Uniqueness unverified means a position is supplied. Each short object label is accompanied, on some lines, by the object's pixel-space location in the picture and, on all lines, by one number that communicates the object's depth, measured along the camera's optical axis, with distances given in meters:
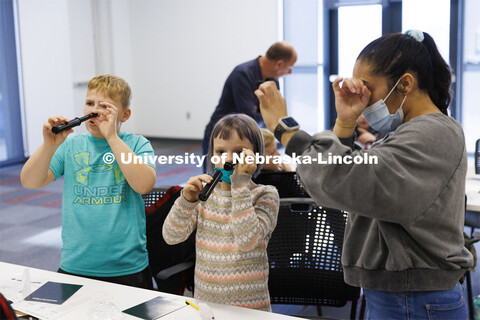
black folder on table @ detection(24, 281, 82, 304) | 1.49
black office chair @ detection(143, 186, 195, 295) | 2.11
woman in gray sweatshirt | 1.07
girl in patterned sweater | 1.60
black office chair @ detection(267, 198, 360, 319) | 2.02
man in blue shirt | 3.91
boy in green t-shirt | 1.79
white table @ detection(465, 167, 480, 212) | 2.42
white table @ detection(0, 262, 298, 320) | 1.38
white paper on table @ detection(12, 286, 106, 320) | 1.40
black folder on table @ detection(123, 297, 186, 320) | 1.39
